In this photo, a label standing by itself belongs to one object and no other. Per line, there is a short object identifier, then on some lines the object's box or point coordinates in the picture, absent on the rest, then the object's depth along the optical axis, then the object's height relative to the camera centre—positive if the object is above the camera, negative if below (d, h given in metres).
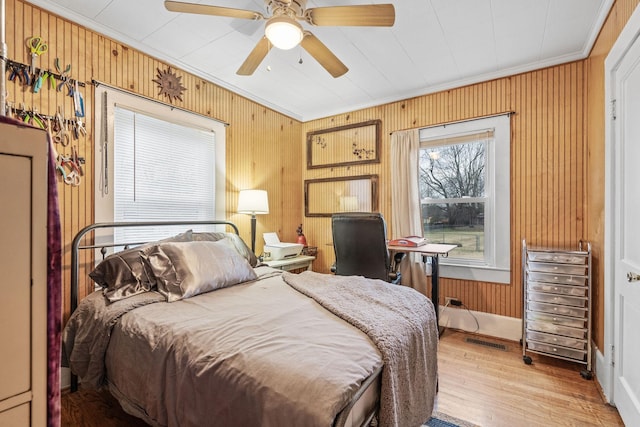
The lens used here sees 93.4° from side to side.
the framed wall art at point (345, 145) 3.87 +0.92
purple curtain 0.62 -0.19
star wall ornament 2.74 +1.19
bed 1.02 -0.55
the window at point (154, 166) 2.40 +0.42
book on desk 3.02 -0.30
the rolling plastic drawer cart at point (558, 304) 2.36 -0.75
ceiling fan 1.64 +1.11
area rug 1.78 -1.25
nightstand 3.29 -0.57
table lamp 3.24 +0.11
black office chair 2.64 -0.31
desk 2.78 -0.36
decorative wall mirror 3.90 +0.24
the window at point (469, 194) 3.08 +0.21
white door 1.65 -0.13
